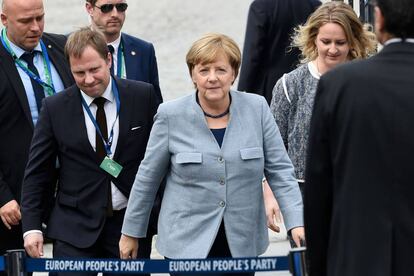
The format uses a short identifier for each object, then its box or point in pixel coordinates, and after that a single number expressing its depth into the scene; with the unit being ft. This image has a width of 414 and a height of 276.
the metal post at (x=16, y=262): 39.60
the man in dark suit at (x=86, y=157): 41.88
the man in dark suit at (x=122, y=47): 50.72
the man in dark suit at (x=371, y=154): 27.91
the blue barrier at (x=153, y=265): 37.24
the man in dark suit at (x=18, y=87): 44.55
